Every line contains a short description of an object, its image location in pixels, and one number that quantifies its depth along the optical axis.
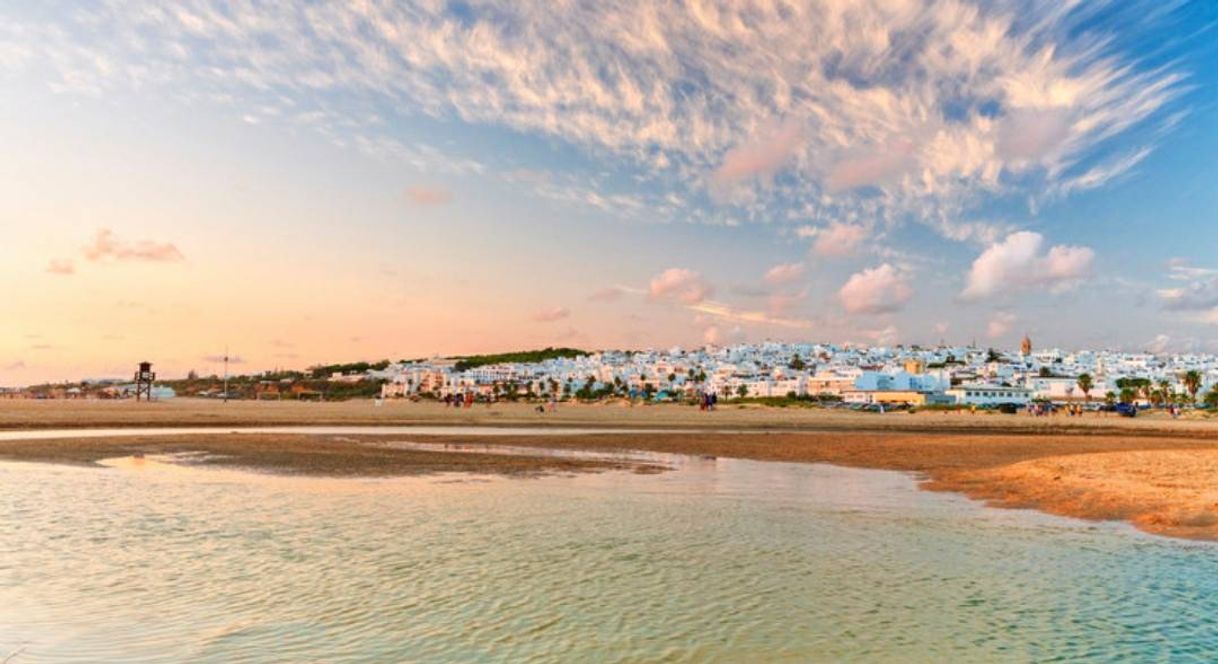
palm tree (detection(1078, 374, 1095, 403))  190.88
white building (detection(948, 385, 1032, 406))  182.62
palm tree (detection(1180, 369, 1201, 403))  163.38
